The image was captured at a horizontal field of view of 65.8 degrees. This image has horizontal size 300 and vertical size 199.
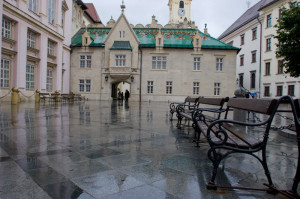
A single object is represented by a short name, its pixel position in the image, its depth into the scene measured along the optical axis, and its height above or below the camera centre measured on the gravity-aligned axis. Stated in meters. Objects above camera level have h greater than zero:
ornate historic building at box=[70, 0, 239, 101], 34.34 +4.56
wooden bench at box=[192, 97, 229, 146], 5.24 -0.14
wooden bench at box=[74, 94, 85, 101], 31.34 -0.18
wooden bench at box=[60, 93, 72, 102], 26.56 -0.17
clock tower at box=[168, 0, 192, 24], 100.15 +37.87
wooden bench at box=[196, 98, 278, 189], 2.88 -0.60
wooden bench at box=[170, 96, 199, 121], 8.28 -0.10
